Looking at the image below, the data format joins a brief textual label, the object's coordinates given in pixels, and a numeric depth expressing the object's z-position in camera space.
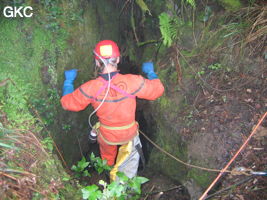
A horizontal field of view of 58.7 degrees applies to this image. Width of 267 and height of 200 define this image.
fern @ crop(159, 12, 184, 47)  3.70
